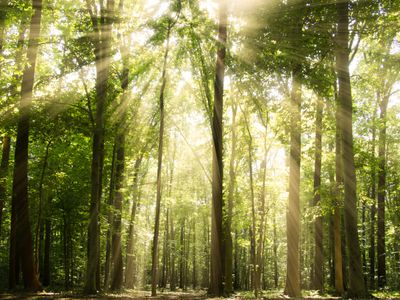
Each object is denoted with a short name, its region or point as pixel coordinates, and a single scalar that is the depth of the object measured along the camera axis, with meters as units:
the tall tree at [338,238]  15.81
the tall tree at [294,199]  13.02
